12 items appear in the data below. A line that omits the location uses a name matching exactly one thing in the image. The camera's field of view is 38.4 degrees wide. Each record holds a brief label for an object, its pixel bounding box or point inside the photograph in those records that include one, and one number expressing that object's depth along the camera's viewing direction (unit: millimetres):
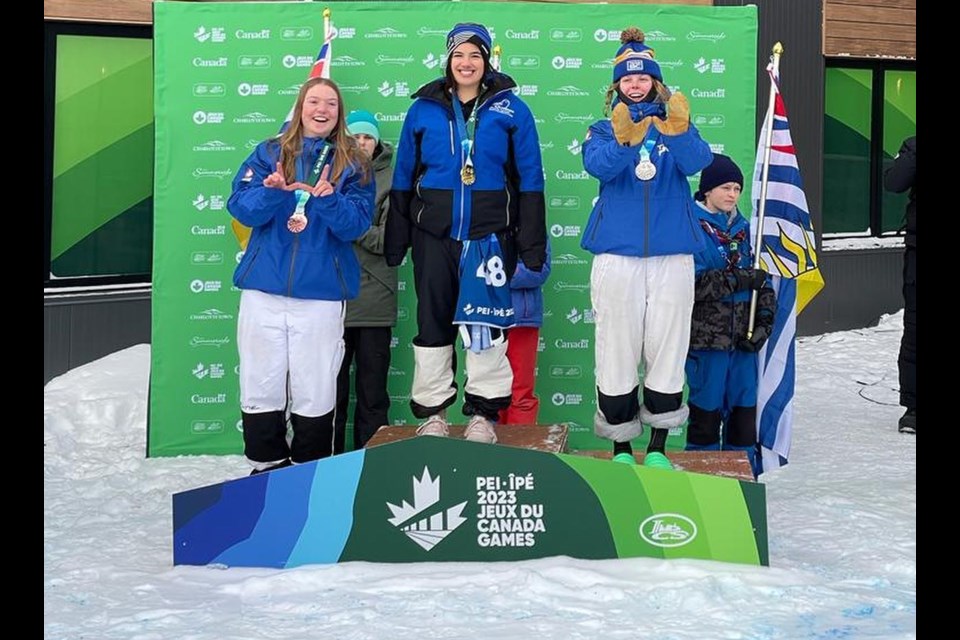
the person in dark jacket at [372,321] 6879
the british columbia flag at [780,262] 6473
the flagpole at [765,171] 6242
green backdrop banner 7164
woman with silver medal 5289
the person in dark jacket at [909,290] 7820
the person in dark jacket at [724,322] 6176
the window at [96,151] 8742
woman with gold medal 5492
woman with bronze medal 5473
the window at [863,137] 12305
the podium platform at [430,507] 4918
